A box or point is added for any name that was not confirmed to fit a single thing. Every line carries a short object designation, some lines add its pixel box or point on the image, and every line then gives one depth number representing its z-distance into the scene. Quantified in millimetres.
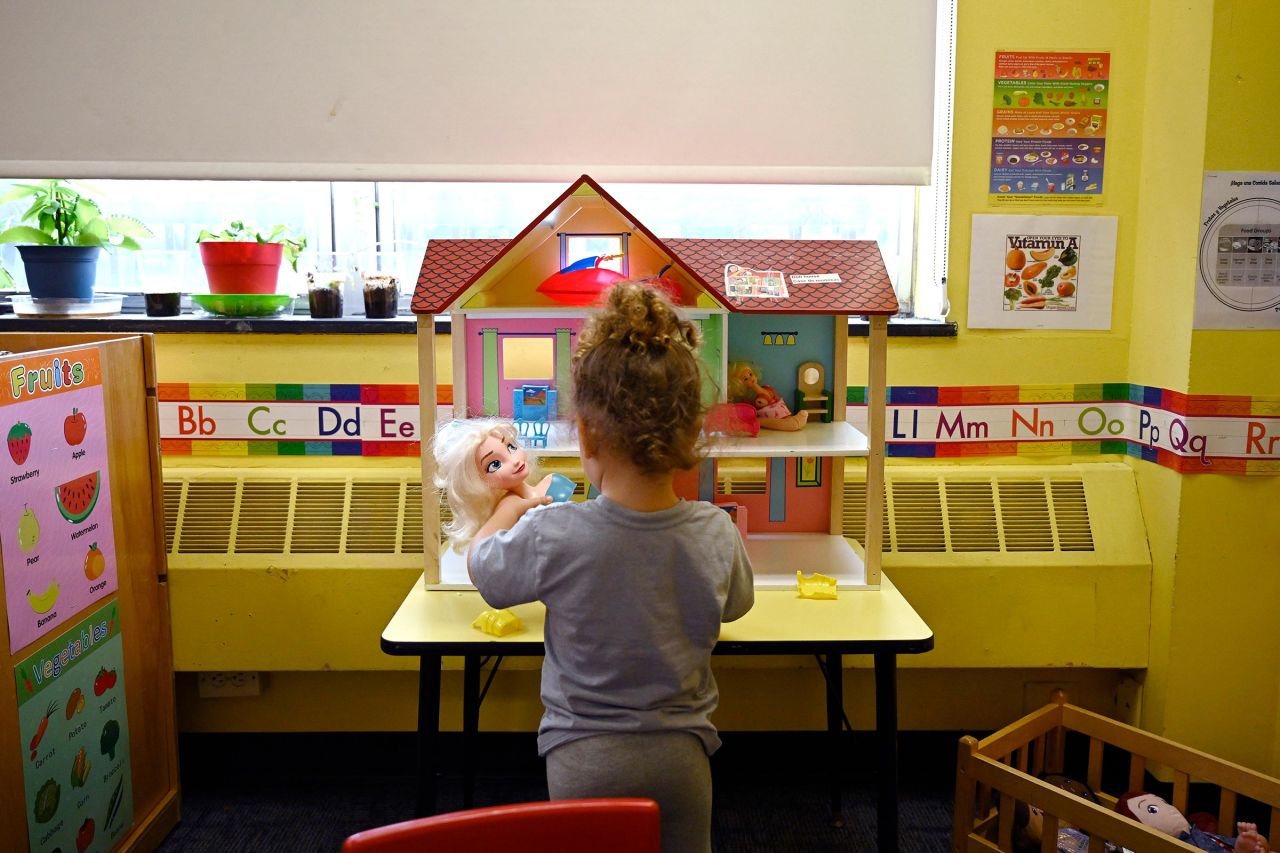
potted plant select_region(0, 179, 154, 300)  2670
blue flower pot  2660
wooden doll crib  1940
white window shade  2564
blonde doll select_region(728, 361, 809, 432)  2346
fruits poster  1852
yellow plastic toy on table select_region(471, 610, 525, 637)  1862
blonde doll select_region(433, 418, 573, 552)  2020
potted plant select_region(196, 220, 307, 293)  2670
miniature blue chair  2240
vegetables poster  1924
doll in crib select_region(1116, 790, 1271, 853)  1988
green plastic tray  2688
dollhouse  2123
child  1400
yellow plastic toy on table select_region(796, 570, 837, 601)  2086
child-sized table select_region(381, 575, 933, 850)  1836
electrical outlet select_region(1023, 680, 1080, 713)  2770
